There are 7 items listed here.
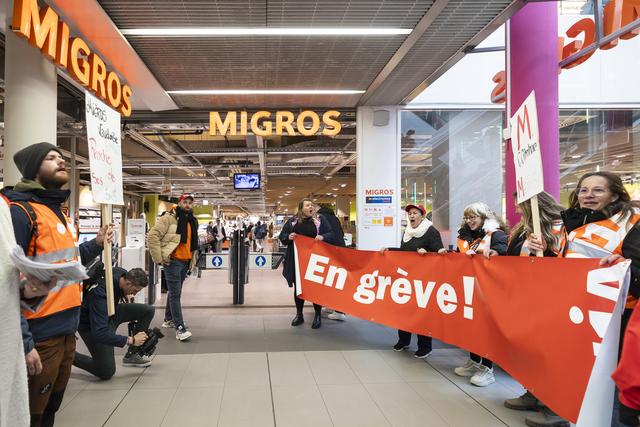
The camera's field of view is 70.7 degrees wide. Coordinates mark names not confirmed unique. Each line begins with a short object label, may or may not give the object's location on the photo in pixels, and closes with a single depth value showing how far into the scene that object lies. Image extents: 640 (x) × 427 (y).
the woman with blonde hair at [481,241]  3.86
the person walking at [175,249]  5.22
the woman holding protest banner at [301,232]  5.94
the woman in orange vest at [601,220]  2.37
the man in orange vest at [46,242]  2.01
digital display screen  13.17
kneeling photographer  3.34
